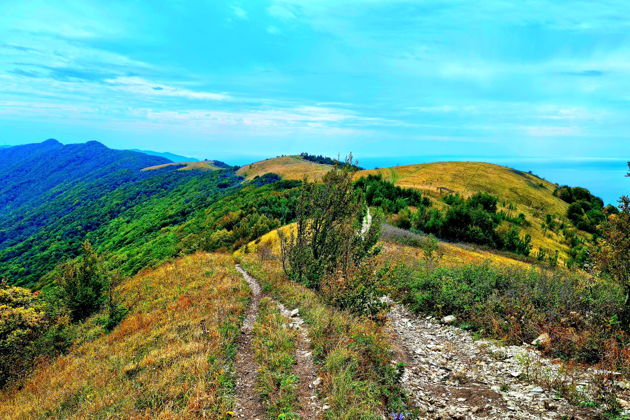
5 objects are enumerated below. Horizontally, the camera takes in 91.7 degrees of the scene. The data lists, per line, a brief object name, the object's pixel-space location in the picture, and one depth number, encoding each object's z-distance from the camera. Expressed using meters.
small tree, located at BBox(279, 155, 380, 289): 13.96
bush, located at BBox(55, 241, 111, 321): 18.38
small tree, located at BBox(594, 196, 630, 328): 9.12
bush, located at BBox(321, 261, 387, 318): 10.91
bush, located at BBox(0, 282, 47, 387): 11.94
